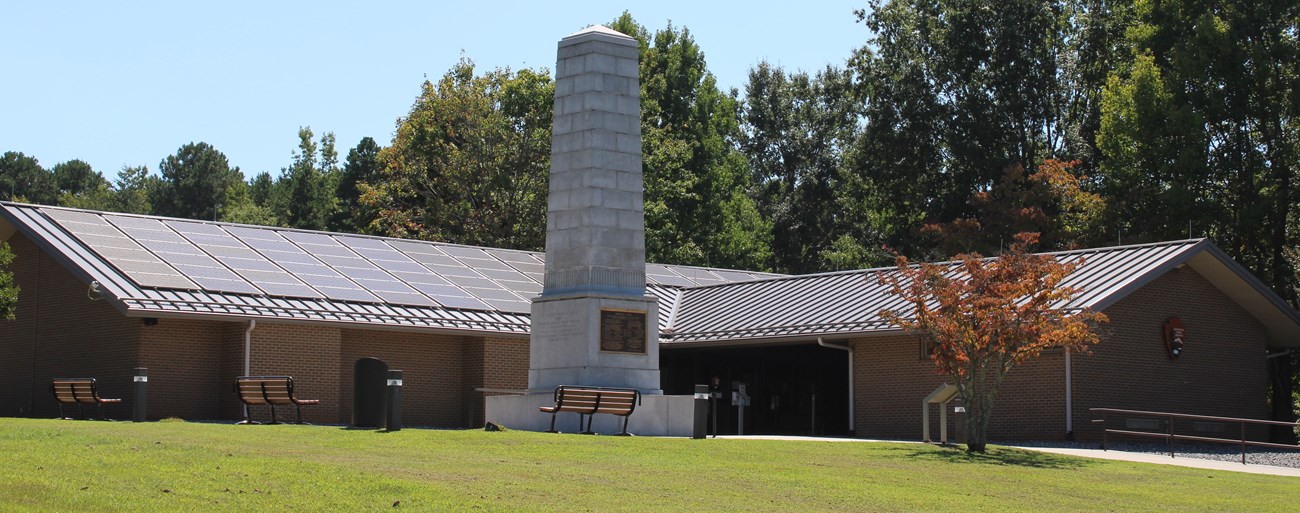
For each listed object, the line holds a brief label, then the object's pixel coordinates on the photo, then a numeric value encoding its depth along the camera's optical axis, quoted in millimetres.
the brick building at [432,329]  29188
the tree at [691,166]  60969
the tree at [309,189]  83438
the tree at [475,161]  58844
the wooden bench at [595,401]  24625
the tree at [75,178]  104438
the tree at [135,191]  95500
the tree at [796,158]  69875
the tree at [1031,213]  46625
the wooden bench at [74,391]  26797
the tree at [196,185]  100000
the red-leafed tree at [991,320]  22844
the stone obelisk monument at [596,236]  26406
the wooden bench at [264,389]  25453
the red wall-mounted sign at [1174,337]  30641
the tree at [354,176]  79500
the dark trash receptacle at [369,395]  22656
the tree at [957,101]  51812
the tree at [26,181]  96750
